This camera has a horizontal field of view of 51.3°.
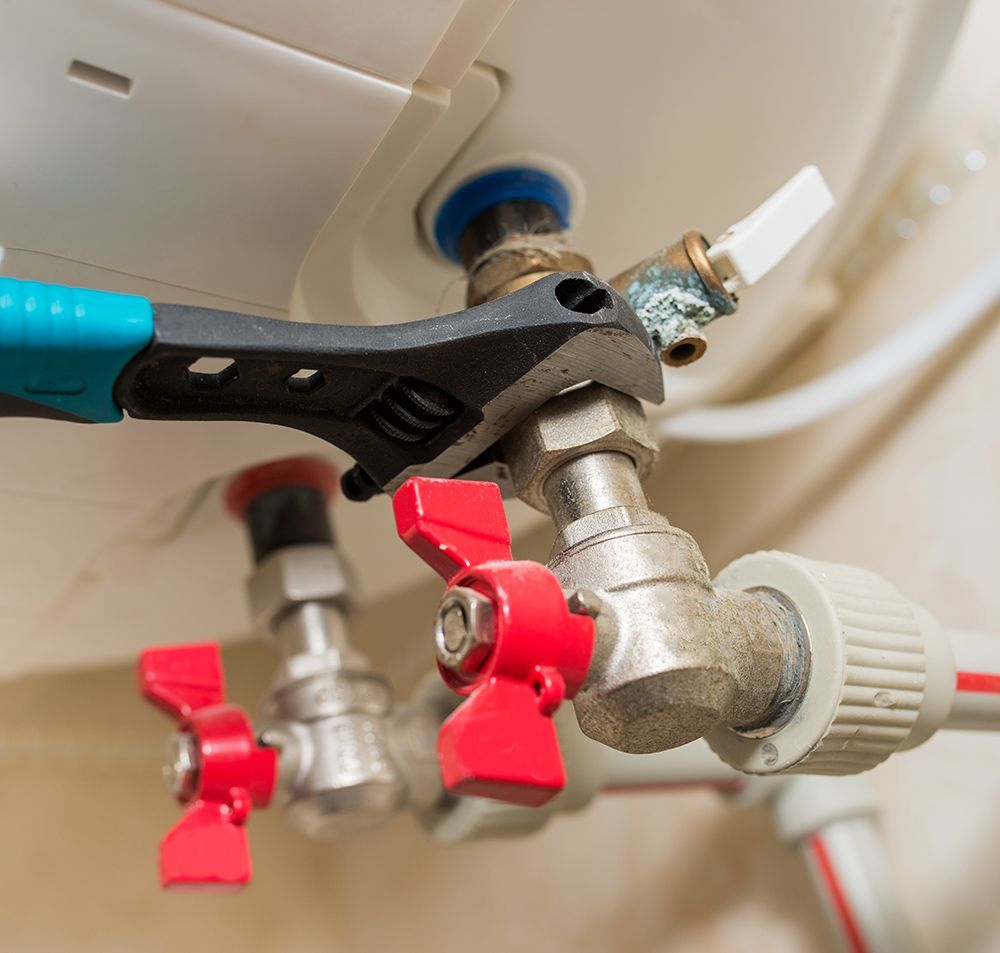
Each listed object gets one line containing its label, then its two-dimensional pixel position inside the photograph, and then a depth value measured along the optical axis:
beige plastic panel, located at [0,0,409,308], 0.31
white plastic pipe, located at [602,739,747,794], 0.50
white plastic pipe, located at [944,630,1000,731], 0.37
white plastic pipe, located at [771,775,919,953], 0.53
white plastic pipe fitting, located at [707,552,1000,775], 0.33
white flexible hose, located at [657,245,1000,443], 0.57
